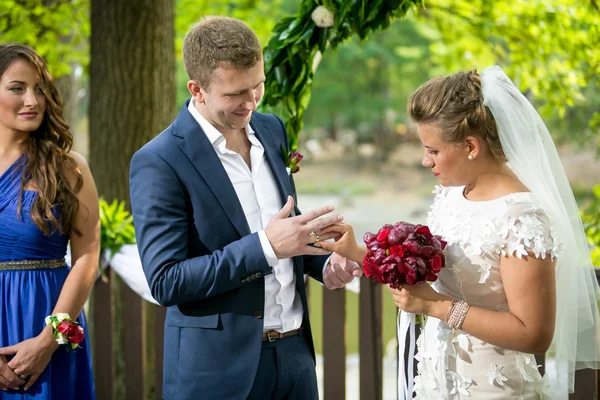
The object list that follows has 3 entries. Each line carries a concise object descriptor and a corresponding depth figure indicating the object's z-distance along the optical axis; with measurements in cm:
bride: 226
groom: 233
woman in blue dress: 293
